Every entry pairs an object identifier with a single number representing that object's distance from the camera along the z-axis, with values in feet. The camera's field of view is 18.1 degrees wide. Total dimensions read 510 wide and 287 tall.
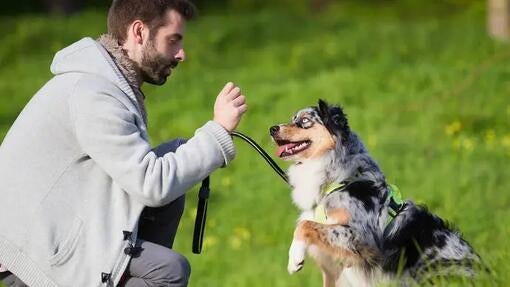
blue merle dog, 22.43
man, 18.93
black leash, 21.21
